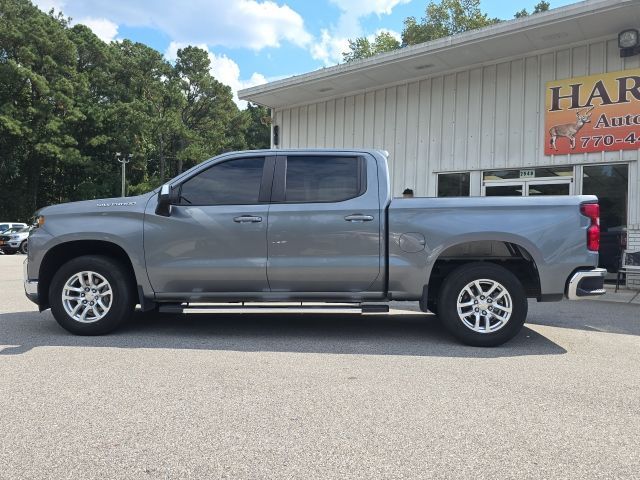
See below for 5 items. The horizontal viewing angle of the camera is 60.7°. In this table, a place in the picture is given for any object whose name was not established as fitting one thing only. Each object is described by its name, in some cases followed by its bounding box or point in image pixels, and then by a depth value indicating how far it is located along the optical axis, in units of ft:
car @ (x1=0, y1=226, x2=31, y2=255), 79.46
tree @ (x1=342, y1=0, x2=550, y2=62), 122.83
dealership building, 34.65
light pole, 146.92
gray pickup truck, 17.92
